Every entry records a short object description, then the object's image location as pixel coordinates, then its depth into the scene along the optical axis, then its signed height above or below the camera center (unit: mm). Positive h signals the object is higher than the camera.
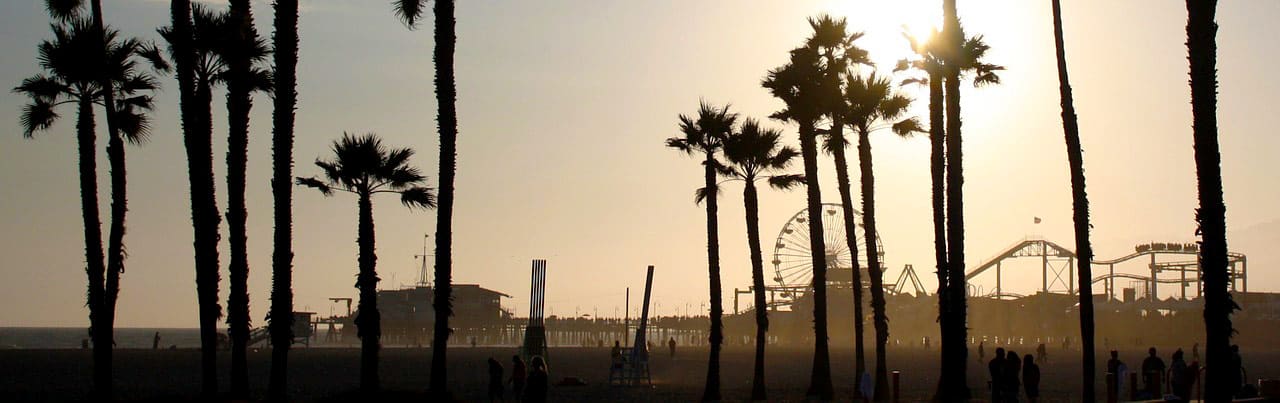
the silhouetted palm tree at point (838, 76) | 34156 +6369
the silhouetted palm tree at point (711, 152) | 34188 +4513
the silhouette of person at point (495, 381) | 26844 -1172
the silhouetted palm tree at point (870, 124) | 33500 +5125
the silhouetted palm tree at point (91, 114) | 25875 +4073
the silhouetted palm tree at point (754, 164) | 34125 +4130
